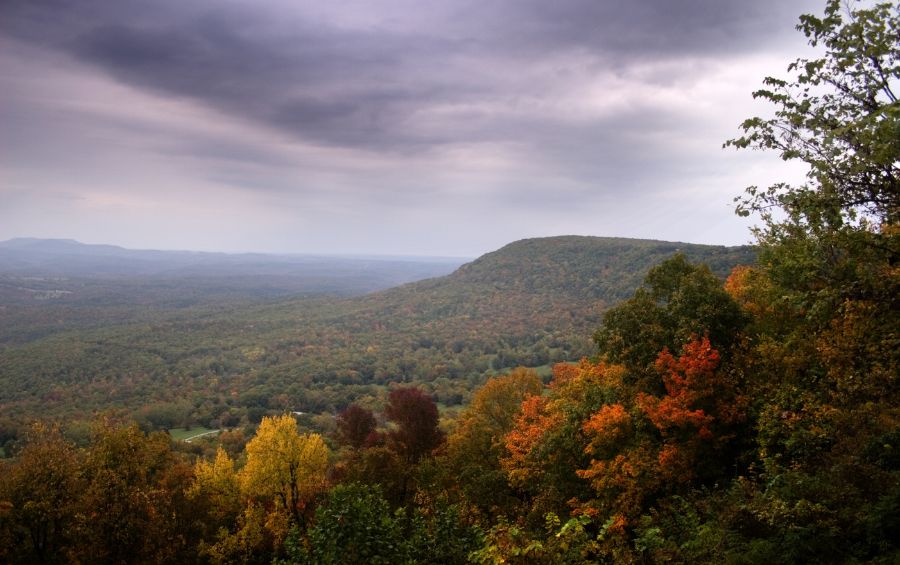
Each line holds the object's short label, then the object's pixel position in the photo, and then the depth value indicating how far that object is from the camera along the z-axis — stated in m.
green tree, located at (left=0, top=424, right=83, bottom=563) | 20.00
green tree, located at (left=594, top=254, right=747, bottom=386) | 20.66
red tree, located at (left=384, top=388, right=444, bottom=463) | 35.22
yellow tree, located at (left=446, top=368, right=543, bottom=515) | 25.33
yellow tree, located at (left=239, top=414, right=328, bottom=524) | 32.28
